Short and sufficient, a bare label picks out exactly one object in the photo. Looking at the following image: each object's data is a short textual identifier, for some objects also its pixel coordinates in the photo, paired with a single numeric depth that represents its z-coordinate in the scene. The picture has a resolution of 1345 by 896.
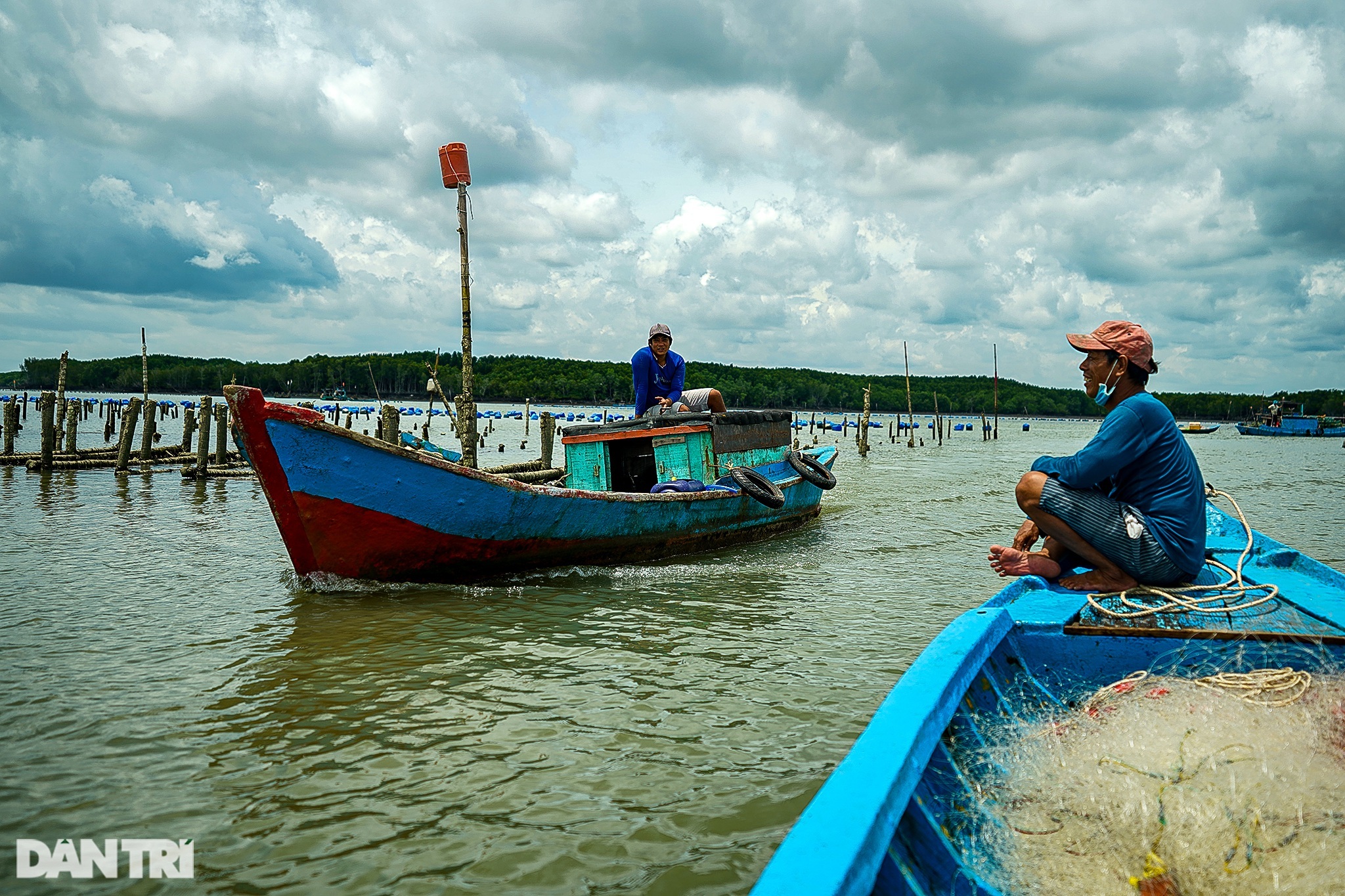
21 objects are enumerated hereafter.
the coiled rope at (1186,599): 3.71
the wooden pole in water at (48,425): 19.08
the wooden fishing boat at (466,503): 6.63
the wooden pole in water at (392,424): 17.38
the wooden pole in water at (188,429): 23.81
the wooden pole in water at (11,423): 21.83
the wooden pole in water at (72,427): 22.94
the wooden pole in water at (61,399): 23.42
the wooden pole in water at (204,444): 19.59
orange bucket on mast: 12.57
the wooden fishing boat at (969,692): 1.68
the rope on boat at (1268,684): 2.94
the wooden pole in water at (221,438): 21.38
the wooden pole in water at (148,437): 20.98
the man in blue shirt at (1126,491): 4.25
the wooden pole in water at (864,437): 38.47
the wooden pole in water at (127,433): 19.81
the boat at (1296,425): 65.69
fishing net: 2.10
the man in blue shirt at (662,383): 10.98
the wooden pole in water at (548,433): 20.88
